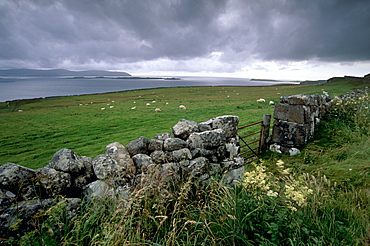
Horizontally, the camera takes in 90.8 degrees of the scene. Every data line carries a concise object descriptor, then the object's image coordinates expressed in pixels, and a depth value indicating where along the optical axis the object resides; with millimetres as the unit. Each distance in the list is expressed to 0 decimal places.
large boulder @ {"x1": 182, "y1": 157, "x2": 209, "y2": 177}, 4957
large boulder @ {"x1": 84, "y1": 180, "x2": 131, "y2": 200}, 3734
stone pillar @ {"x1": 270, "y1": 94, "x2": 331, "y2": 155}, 7852
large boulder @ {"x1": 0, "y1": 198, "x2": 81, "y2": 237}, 2730
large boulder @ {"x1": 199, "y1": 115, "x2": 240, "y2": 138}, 6109
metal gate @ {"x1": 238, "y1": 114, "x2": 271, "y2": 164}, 8055
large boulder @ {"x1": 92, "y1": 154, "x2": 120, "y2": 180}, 3967
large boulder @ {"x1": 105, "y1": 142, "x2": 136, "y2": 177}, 4234
